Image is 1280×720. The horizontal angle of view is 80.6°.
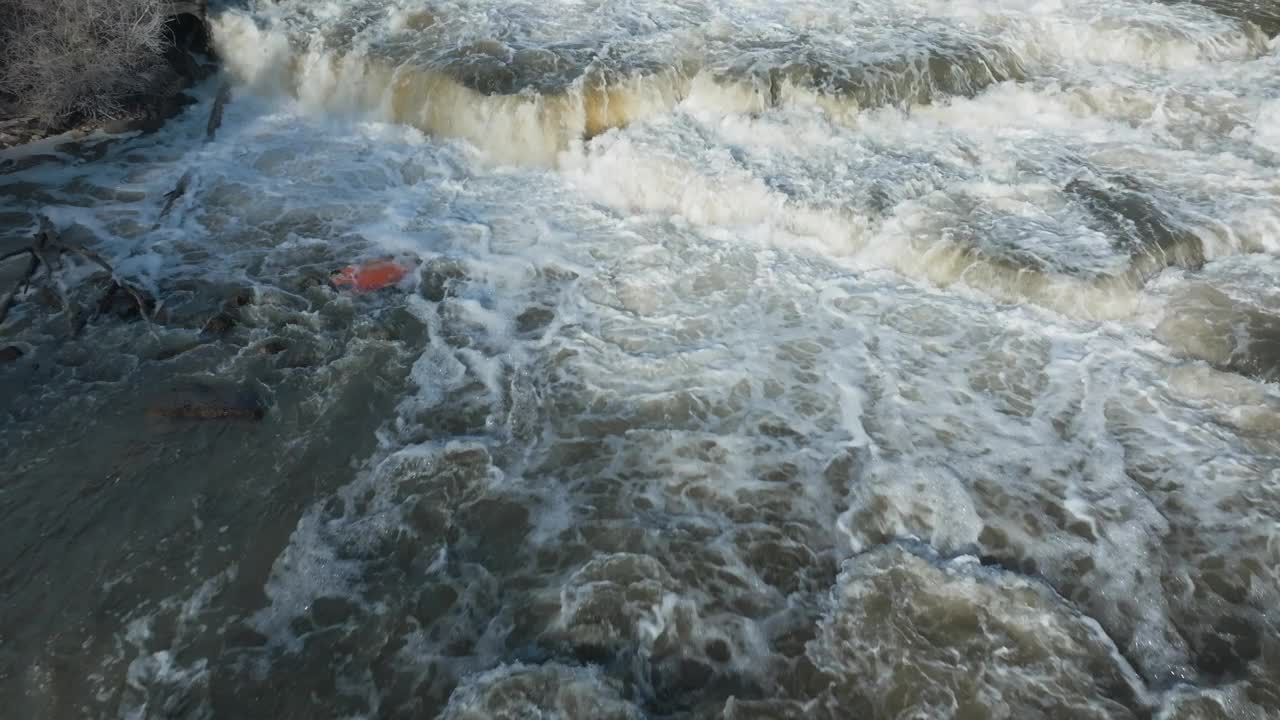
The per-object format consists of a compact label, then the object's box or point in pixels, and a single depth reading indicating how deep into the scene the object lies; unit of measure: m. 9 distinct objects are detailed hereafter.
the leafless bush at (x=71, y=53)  7.75
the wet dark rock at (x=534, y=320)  5.64
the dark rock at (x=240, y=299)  5.57
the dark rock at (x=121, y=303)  5.48
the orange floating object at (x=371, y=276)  5.89
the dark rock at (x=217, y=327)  5.33
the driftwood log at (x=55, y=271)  5.44
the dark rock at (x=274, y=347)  5.19
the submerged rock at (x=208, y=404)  4.65
